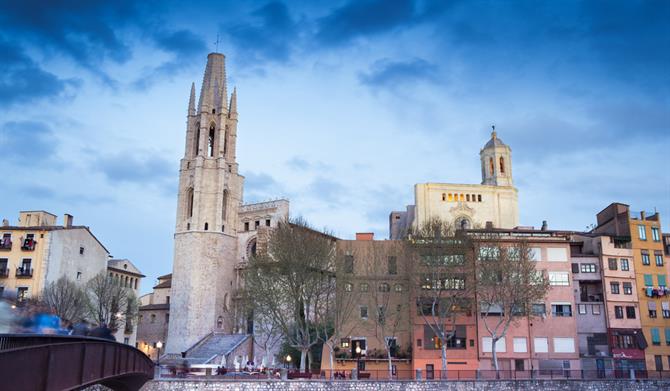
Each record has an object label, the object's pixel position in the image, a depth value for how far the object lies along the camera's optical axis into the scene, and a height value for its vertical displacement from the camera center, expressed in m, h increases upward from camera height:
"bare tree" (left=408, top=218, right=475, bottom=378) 54.12 +7.00
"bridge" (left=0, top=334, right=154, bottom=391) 16.16 -0.16
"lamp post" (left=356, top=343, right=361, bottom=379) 51.78 +0.01
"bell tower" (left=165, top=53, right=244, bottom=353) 75.62 +16.71
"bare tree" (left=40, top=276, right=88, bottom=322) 59.64 +5.15
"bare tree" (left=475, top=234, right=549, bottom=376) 53.25 +6.23
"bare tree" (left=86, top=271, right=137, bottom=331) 65.69 +5.59
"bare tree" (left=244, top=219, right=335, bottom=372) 53.88 +6.53
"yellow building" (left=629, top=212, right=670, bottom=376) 60.31 +7.00
